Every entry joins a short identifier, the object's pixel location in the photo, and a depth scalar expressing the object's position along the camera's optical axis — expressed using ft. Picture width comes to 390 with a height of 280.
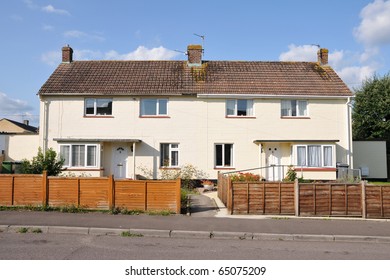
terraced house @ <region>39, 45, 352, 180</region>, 70.23
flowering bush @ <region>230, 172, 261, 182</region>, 53.36
